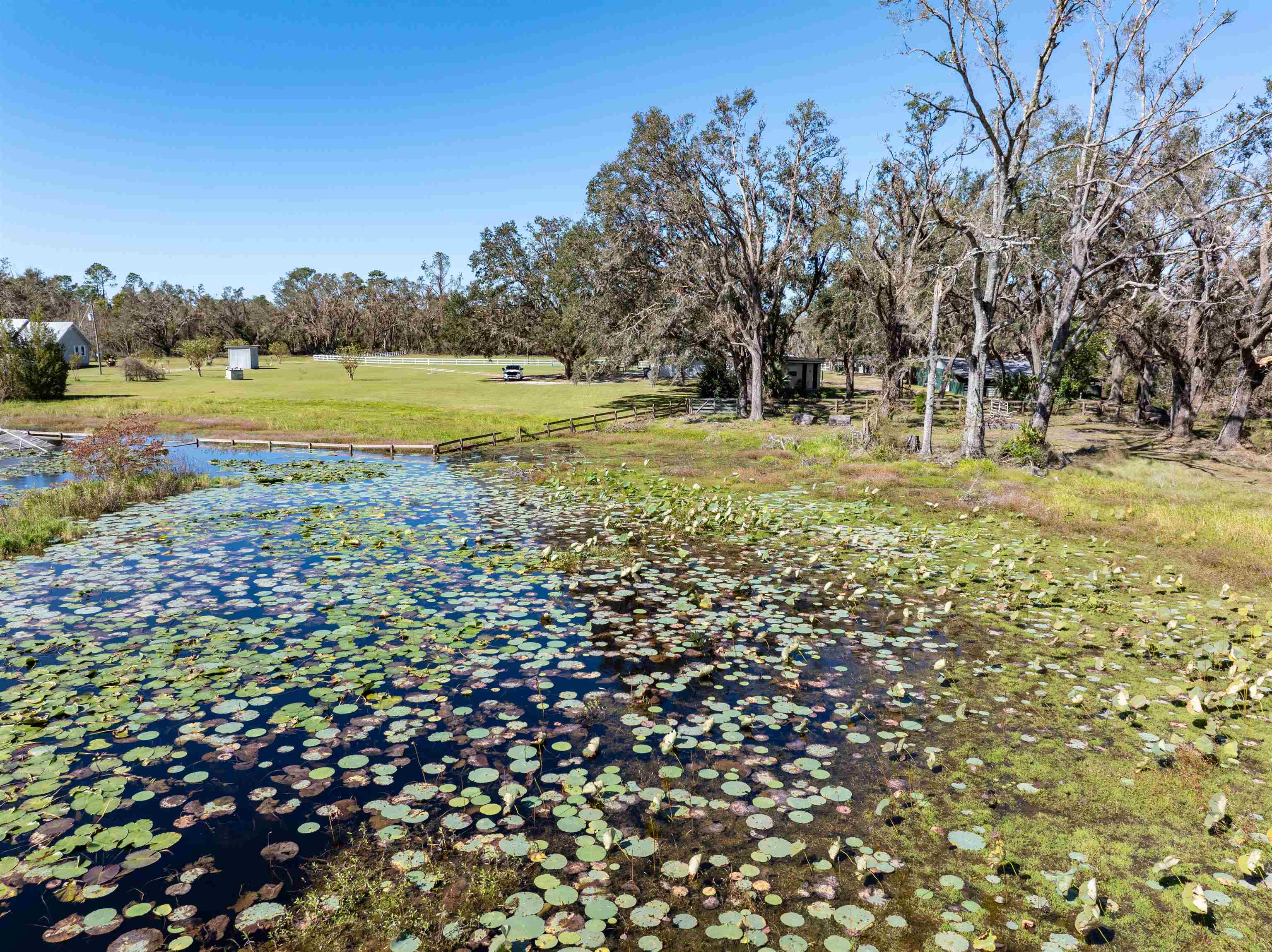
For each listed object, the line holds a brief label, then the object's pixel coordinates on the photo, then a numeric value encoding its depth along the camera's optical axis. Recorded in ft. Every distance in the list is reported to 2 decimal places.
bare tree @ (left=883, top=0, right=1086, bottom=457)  71.36
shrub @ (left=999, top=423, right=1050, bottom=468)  76.84
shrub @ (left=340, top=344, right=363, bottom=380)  211.82
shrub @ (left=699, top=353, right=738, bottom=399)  153.38
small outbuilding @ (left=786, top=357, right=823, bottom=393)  194.29
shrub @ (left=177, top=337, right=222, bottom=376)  217.77
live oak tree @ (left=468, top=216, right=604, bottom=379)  216.74
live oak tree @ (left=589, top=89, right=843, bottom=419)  118.62
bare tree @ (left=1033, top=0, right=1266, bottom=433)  74.90
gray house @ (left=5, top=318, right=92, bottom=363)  242.37
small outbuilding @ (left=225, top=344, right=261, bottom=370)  224.94
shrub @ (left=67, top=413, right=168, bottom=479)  59.88
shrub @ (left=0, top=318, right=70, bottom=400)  142.31
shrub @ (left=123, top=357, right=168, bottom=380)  201.98
